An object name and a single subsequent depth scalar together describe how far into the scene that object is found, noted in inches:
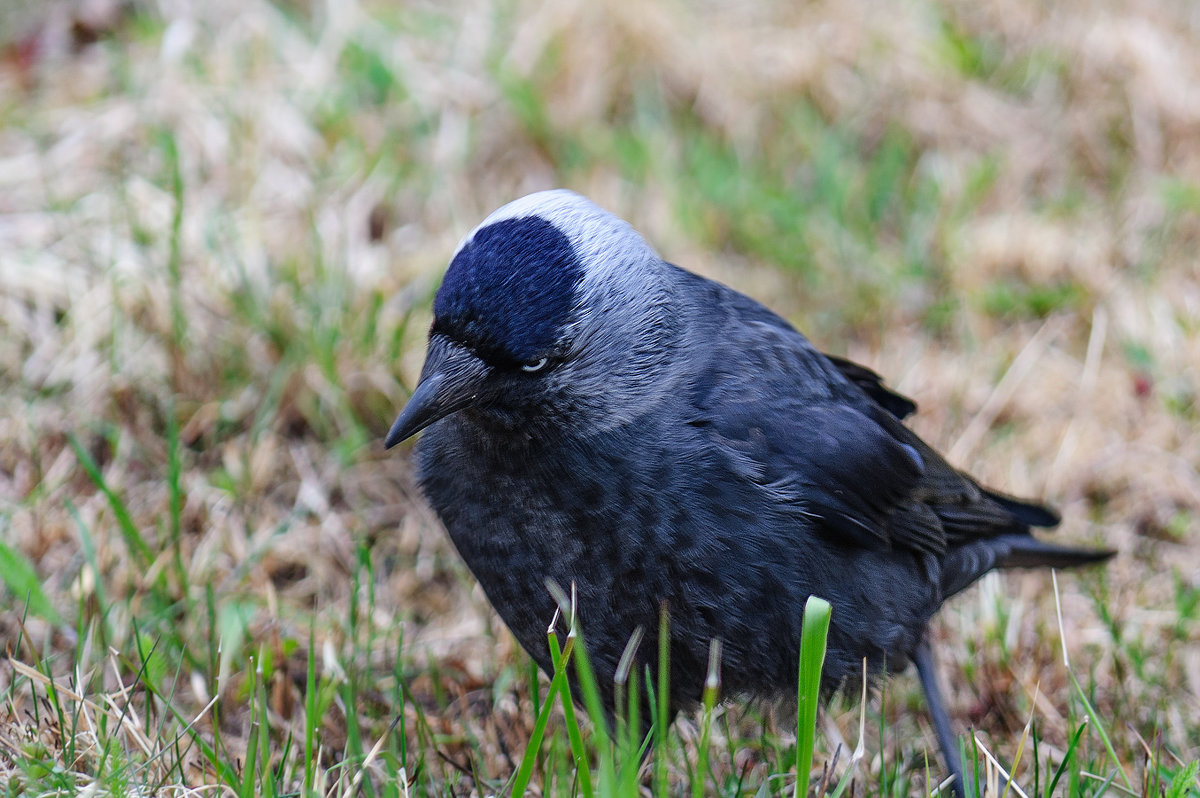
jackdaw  236.7
